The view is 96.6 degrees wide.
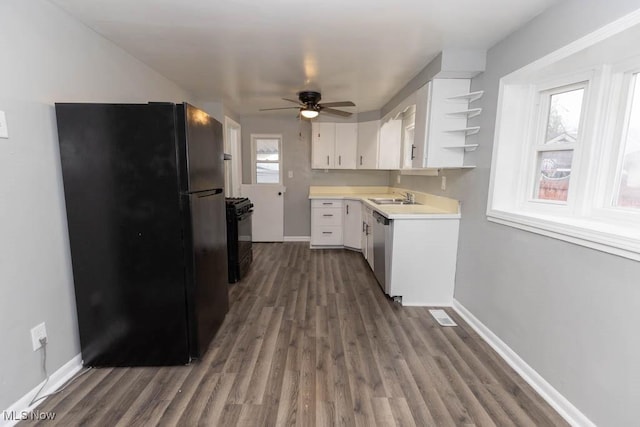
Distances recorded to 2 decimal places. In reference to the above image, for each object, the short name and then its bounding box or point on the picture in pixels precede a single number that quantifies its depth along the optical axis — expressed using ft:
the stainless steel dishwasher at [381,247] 9.32
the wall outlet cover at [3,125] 4.45
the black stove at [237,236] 10.51
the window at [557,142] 5.81
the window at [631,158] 4.72
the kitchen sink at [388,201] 12.41
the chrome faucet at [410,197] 12.06
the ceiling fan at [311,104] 11.02
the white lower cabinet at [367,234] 11.99
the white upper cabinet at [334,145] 15.51
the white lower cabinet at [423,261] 8.82
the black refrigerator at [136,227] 5.44
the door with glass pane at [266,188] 16.75
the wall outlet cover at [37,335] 5.06
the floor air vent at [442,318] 8.05
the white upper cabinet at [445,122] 8.13
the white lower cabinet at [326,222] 15.21
